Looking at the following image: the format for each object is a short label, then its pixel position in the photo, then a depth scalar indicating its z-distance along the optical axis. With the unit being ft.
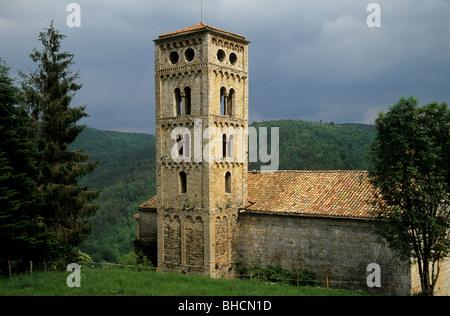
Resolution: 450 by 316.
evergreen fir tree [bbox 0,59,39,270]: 67.97
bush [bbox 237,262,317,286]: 79.05
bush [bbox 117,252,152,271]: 90.79
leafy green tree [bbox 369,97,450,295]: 59.31
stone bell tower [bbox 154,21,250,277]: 85.05
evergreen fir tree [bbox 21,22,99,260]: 81.35
